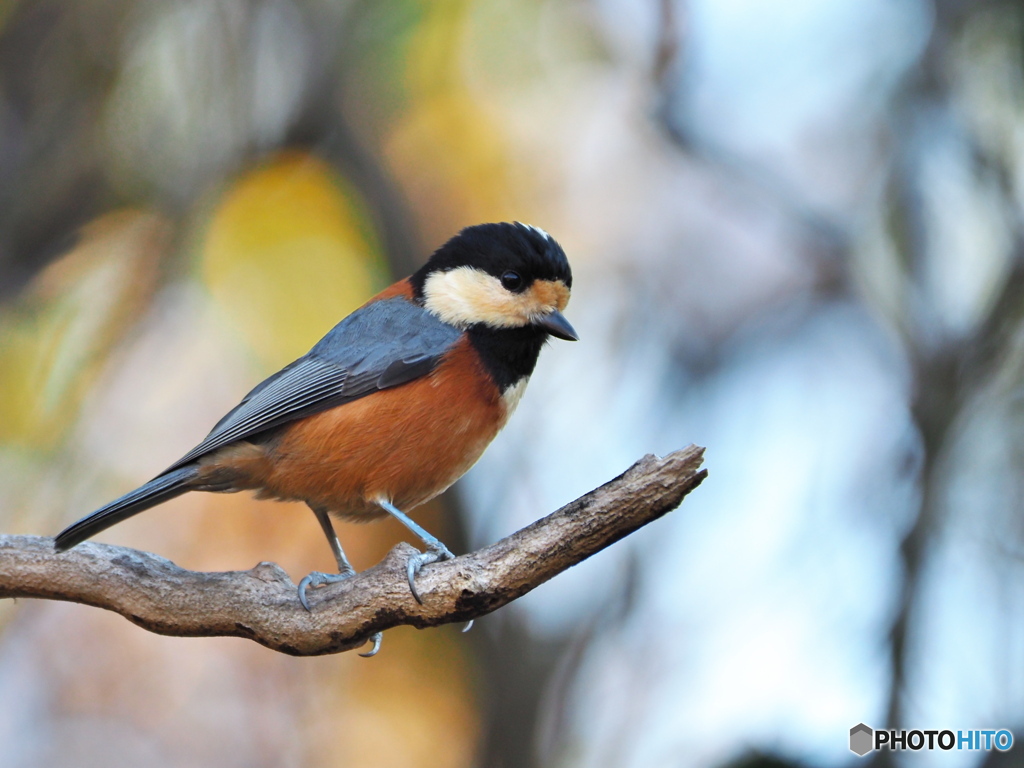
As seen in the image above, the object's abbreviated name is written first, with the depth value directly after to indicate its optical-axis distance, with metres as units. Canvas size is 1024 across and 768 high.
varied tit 6.74
